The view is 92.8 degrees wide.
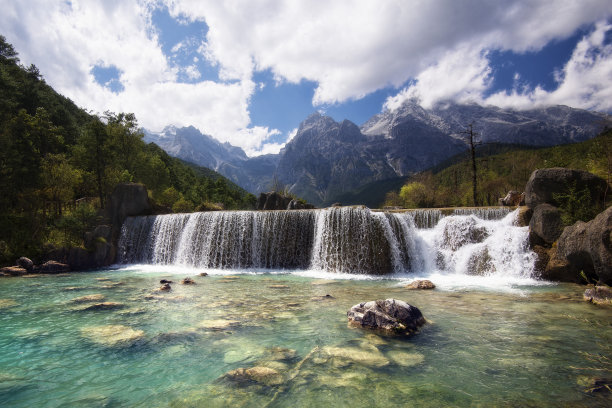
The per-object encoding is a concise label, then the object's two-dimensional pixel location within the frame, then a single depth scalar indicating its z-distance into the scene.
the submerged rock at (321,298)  10.24
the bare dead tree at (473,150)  26.85
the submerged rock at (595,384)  4.11
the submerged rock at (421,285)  12.03
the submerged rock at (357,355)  5.18
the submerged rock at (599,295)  8.78
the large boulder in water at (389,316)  6.61
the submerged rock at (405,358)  5.13
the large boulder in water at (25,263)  18.14
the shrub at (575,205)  13.34
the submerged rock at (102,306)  9.11
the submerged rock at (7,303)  9.69
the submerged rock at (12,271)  16.78
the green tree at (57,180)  24.11
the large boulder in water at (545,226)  14.09
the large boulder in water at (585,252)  10.16
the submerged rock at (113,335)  6.41
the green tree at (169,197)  41.81
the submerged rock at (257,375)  4.61
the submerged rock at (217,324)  7.23
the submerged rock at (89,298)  10.24
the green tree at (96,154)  29.98
